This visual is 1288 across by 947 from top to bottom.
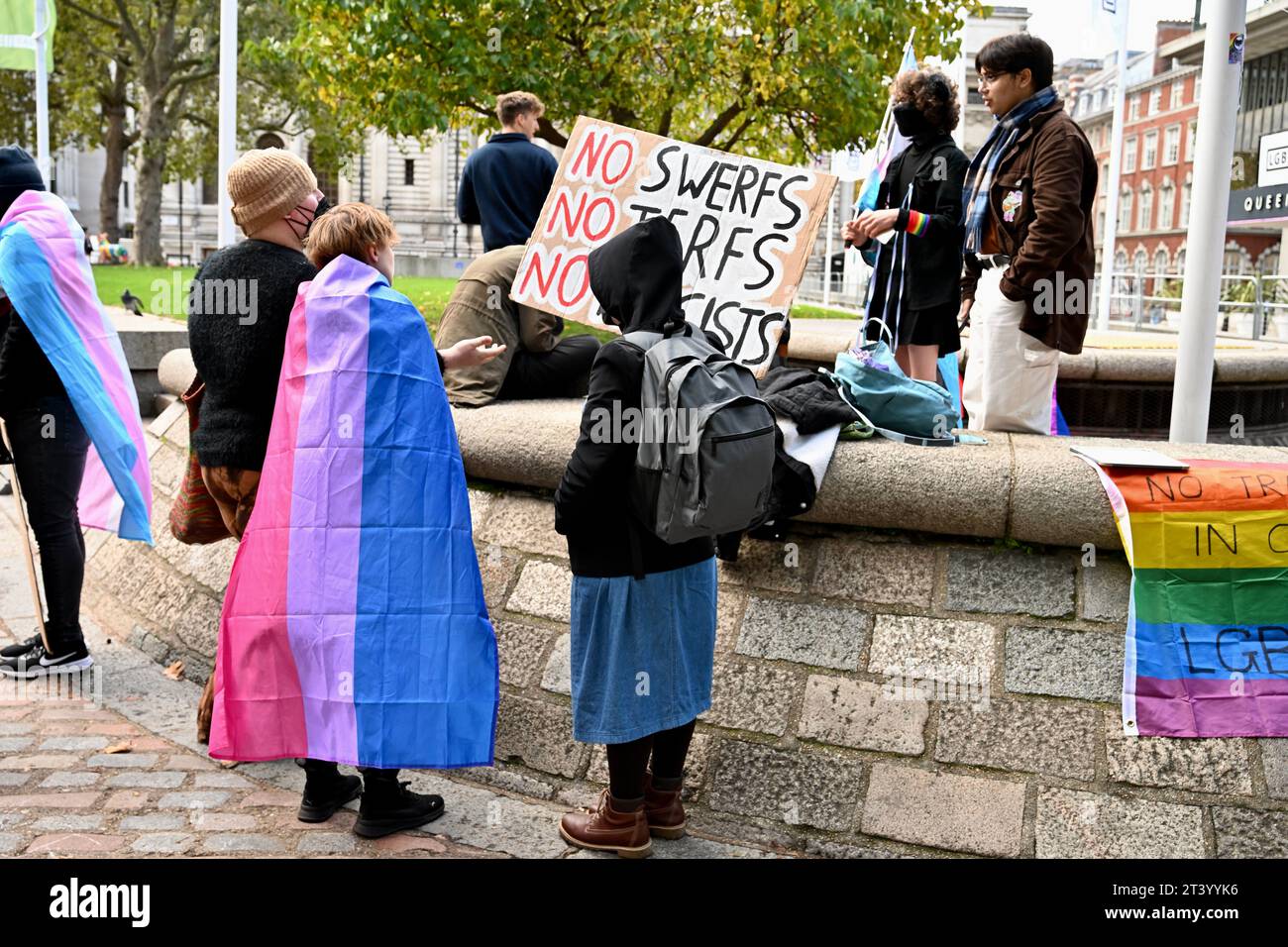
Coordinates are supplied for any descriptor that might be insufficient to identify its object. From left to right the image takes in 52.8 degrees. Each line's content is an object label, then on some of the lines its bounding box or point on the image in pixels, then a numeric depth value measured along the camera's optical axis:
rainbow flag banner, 4.00
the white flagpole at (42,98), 13.16
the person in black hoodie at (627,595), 3.58
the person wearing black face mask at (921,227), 5.68
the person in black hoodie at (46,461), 5.30
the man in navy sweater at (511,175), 6.82
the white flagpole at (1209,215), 5.32
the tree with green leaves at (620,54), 12.46
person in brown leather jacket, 5.08
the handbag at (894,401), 4.71
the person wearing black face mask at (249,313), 4.11
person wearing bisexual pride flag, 3.89
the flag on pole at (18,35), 13.27
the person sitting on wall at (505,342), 5.74
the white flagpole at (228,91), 9.89
